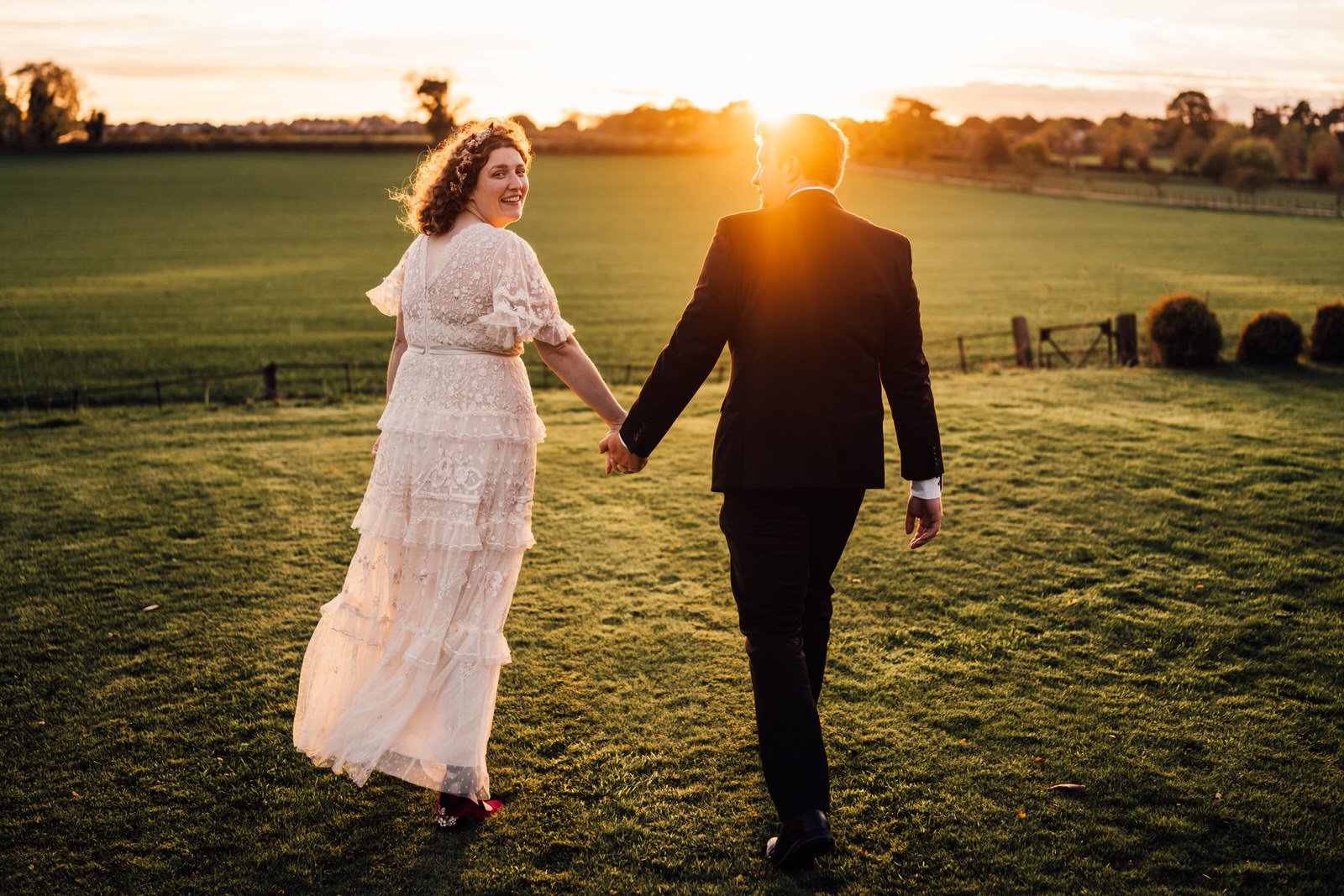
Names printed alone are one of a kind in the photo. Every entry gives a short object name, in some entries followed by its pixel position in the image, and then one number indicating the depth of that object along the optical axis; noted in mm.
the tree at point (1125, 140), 89688
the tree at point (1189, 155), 85188
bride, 3715
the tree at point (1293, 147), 85562
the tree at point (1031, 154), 86875
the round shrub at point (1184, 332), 14250
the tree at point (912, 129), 92375
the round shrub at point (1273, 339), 14594
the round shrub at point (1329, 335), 14797
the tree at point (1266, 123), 112850
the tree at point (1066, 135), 112625
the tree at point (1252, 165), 69875
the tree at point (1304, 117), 117188
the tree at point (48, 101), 84500
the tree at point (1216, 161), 78938
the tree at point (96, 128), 84562
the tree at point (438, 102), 83250
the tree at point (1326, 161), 74875
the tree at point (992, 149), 88625
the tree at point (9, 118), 80688
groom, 3420
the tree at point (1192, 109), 126062
